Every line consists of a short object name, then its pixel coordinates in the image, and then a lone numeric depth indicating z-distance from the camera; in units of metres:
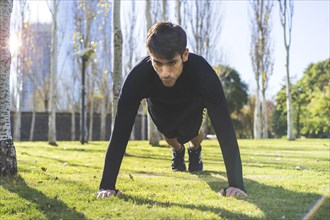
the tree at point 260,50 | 24.77
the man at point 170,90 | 2.89
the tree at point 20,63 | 25.08
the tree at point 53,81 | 14.70
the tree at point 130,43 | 31.09
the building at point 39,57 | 32.72
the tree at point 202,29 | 23.75
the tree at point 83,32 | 15.18
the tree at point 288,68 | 18.38
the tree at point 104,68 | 29.66
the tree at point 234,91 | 37.81
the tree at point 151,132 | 12.21
